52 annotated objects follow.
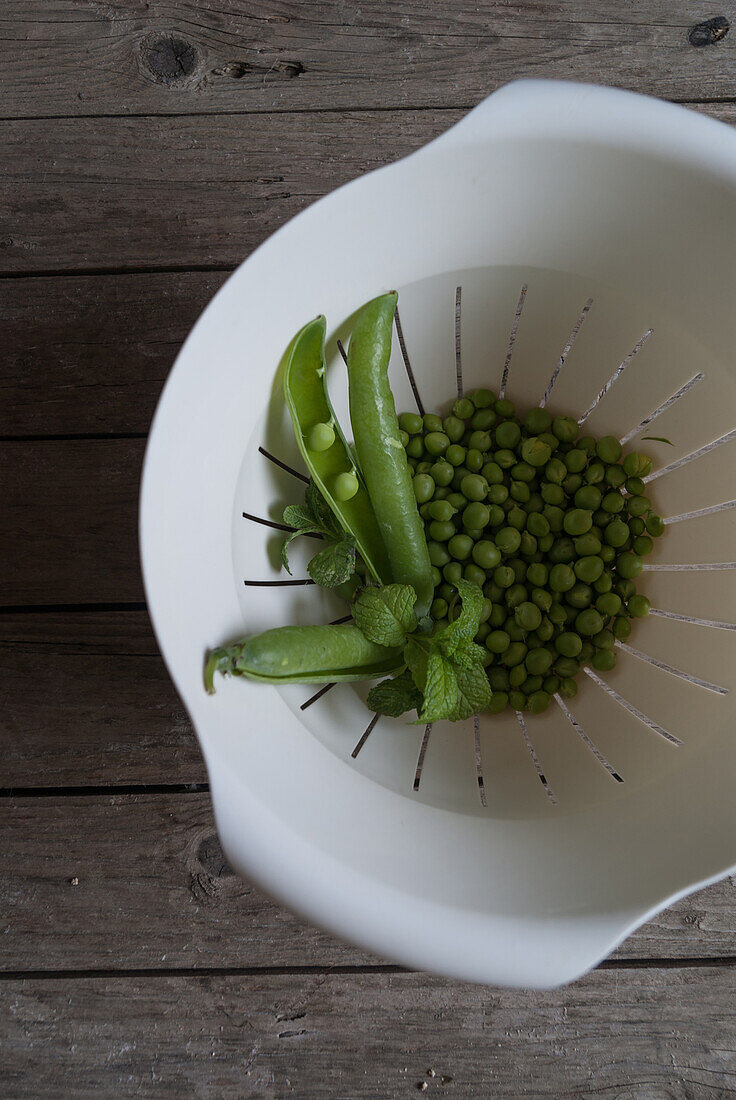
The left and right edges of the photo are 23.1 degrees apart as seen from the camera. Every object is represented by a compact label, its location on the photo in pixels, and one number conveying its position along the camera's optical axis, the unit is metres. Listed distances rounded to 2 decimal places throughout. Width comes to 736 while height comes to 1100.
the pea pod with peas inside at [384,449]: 0.55
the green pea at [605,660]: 0.59
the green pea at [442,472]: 0.59
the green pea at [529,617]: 0.58
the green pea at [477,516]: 0.59
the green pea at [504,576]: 0.59
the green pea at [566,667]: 0.59
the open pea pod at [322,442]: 0.55
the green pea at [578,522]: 0.59
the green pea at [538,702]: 0.59
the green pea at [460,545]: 0.59
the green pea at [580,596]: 0.59
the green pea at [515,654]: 0.59
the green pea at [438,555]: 0.59
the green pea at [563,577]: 0.59
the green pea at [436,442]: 0.59
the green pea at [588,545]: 0.59
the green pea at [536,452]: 0.59
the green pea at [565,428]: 0.59
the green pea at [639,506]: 0.59
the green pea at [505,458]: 0.60
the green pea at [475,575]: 0.59
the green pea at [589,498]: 0.59
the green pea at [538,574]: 0.59
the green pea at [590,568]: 0.58
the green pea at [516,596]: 0.59
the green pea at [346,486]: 0.56
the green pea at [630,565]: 0.59
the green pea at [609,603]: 0.59
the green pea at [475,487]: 0.59
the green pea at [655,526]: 0.59
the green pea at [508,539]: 0.59
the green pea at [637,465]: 0.59
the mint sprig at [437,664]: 0.55
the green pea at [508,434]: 0.59
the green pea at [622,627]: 0.59
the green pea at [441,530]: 0.59
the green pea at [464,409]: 0.60
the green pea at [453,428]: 0.60
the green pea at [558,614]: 0.59
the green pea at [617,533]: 0.59
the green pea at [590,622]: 0.59
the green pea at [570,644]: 0.59
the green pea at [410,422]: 0.59
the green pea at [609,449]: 0.59
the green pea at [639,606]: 0.59
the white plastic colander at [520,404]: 0.52
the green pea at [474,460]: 0.60
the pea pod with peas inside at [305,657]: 0.53
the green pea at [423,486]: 0.59
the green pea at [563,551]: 0.59
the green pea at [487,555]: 0.59
